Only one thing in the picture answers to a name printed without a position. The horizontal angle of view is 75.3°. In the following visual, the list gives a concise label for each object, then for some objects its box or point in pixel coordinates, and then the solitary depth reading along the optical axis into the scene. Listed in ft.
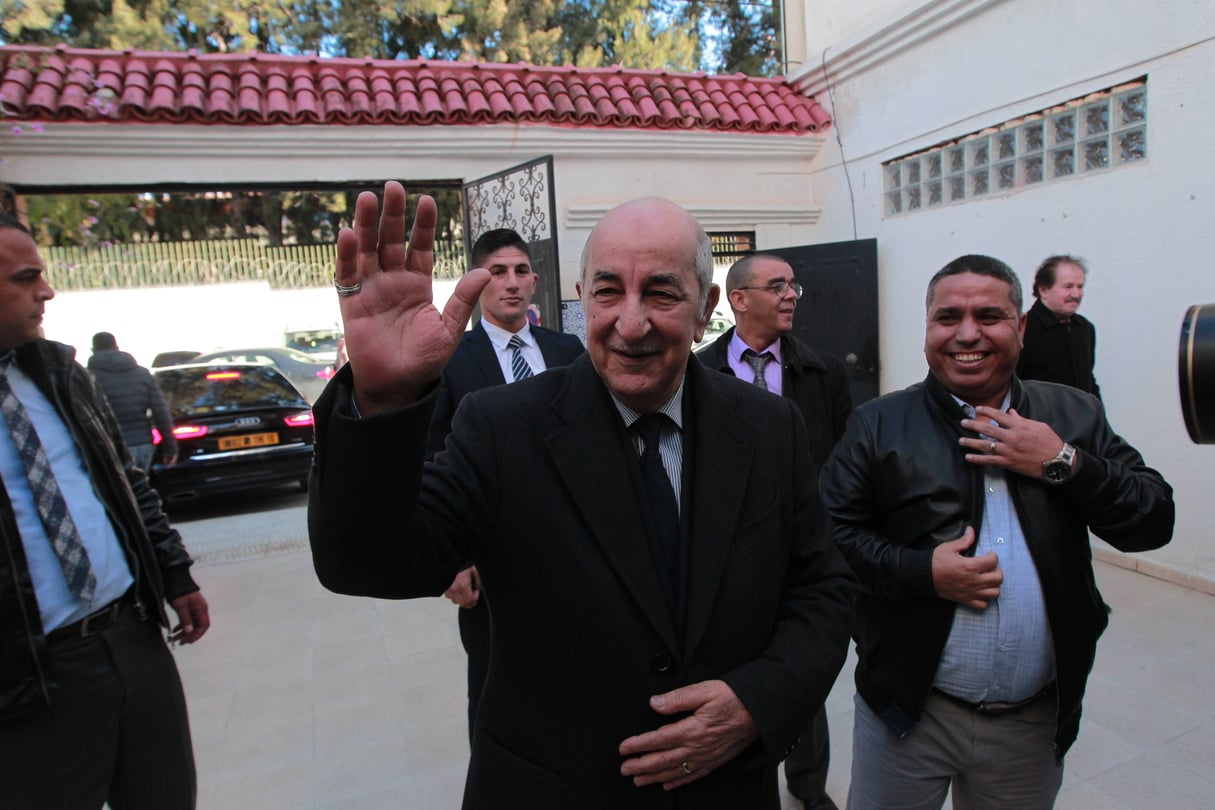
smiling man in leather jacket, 5.62
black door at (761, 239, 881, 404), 21.84
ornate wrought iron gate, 18.93
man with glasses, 9.69
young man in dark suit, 8.07
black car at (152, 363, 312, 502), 24.12
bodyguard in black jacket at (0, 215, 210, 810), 5.58
